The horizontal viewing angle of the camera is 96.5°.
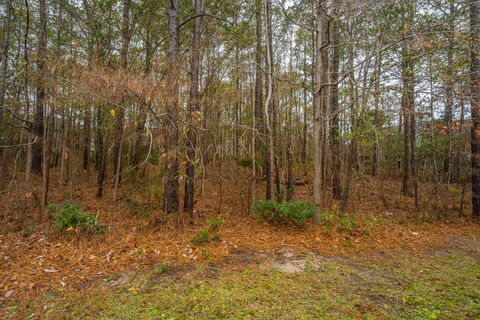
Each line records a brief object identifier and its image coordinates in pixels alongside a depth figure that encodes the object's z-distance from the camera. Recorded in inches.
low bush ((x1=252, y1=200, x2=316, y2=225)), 184.4
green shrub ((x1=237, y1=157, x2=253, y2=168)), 356.1
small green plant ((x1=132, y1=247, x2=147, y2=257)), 136.9
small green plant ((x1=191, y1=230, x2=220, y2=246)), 155.6
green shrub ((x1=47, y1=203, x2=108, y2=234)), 158.6
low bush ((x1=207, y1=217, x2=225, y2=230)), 182.7
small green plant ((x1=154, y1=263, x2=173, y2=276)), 117.1
